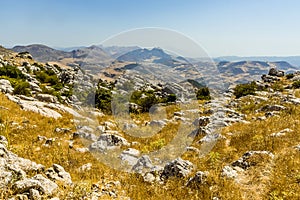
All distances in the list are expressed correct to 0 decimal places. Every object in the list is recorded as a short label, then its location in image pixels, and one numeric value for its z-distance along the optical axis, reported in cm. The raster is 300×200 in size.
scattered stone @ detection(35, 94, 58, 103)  2477
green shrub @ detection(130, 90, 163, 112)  2903
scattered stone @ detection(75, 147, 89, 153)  1208
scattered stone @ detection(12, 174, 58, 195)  634
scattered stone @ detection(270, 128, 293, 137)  1243
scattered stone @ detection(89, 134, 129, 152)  1236
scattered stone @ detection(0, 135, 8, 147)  997
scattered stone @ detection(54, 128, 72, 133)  1474
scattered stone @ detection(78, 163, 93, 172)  946
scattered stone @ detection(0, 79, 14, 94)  2342
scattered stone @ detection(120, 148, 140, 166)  1083
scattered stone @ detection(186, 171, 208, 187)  833
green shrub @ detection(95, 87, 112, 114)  2717
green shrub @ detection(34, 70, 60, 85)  4497
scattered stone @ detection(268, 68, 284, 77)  5278
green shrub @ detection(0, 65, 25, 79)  3706
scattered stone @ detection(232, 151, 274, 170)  952
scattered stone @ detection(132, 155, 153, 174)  1002
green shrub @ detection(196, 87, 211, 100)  3991
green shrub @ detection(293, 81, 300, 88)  3550
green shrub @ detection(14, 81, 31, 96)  2467
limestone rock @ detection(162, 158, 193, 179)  938
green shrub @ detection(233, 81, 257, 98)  3572
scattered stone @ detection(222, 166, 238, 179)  875
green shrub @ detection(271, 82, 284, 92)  3594
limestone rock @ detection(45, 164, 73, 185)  774
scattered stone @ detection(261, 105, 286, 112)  1957
